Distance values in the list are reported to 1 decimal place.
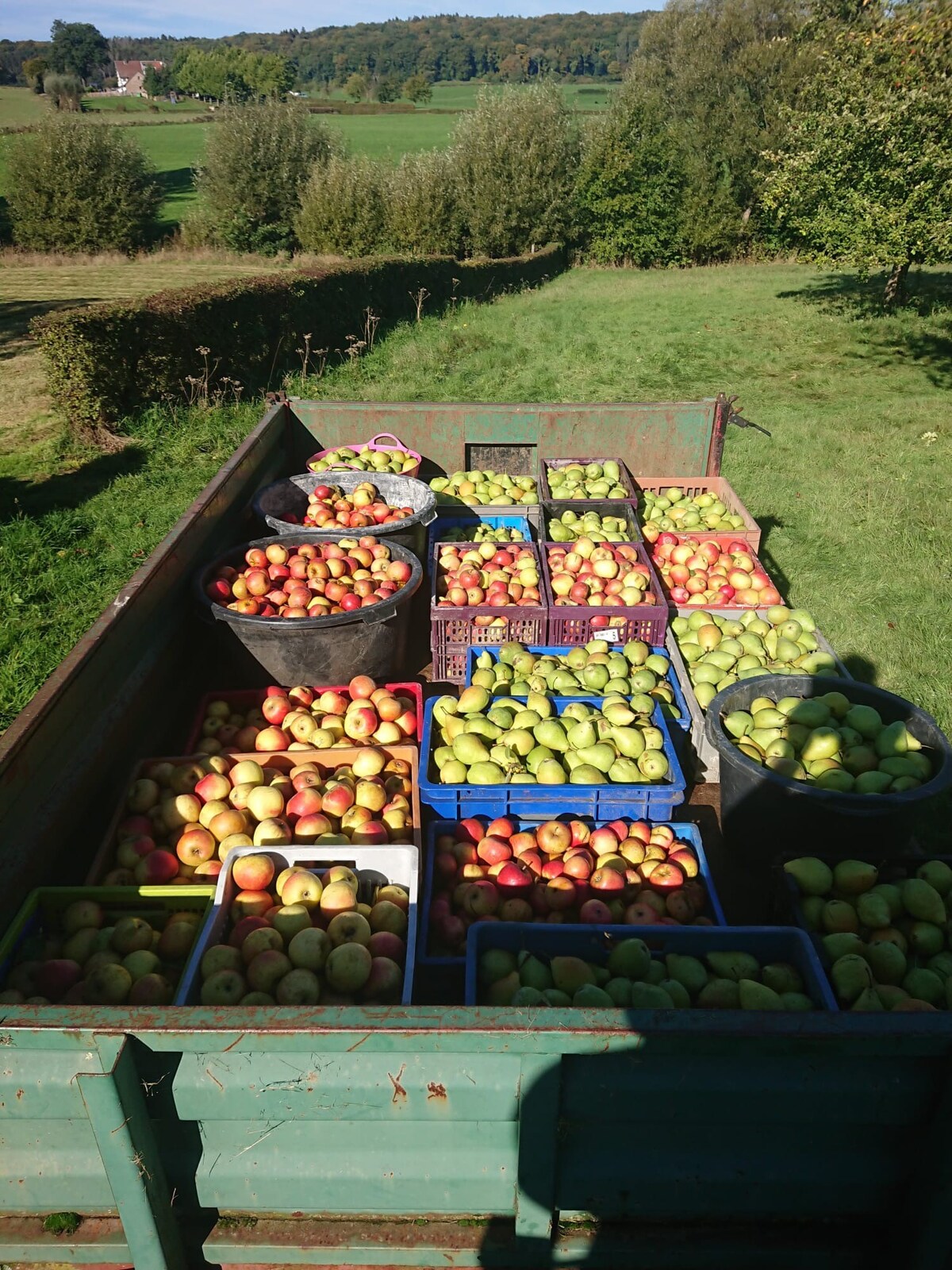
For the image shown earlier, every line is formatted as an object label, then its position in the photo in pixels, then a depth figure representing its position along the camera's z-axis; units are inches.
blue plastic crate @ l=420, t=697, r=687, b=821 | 138.2
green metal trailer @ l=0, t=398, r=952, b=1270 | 67.5
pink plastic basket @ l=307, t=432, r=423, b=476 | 257.9
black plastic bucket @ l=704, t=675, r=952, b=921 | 128.0
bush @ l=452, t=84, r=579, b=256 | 1122.7
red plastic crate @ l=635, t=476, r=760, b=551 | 258.7
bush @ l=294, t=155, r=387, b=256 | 958.4
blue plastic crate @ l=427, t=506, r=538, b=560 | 249.6
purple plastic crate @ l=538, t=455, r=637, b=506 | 251.3
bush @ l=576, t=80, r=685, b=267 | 1229.7
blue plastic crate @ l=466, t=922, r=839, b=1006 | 109.1
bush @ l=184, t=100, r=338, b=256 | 1071.6
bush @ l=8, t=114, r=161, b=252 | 1073.5
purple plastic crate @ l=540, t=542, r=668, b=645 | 194.7
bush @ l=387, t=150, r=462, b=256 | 994.7
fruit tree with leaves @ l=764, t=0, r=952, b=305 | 443.5
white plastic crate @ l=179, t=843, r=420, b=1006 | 117.0
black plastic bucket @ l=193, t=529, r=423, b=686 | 168.6
